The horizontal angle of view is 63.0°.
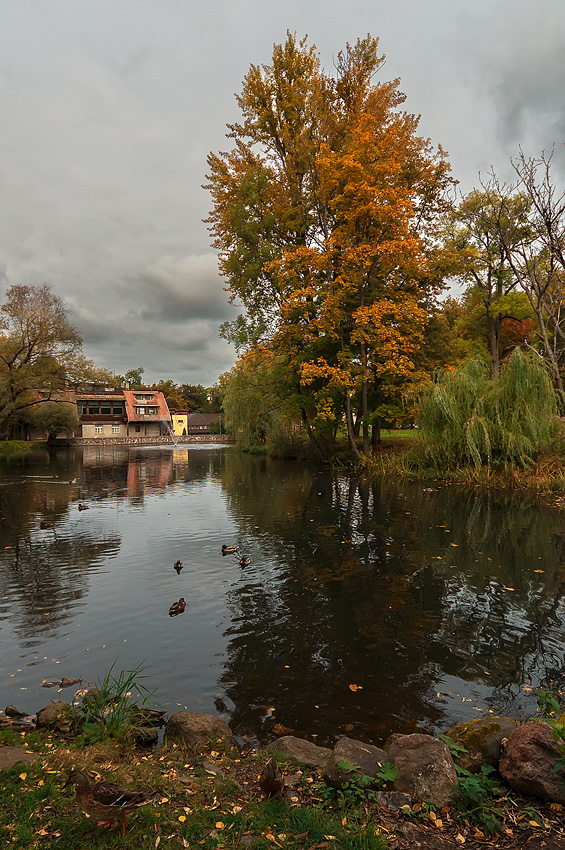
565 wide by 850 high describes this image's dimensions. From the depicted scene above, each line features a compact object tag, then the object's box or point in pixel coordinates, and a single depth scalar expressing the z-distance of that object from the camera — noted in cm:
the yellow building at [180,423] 8938
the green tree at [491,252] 3011
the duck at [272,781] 344
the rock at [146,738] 443
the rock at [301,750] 397
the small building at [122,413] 7794
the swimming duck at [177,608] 766
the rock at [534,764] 326
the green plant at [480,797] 310
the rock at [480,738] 373
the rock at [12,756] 366
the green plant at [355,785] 342
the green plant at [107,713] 436
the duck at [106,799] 284
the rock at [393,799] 333
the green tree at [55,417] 5600
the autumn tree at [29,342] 4275
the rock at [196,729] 437
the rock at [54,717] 452
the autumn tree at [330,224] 2283
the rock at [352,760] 356
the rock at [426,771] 340
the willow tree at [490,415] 1903
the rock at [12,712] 488
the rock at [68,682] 553
